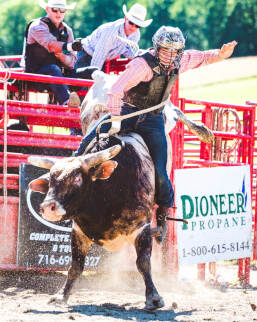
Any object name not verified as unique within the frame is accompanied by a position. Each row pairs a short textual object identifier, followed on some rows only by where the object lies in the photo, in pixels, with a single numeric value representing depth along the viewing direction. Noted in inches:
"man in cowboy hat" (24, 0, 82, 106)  615.2
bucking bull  410.3
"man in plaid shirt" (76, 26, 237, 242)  454.0
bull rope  446.9
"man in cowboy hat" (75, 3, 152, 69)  622.5
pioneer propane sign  564.4
